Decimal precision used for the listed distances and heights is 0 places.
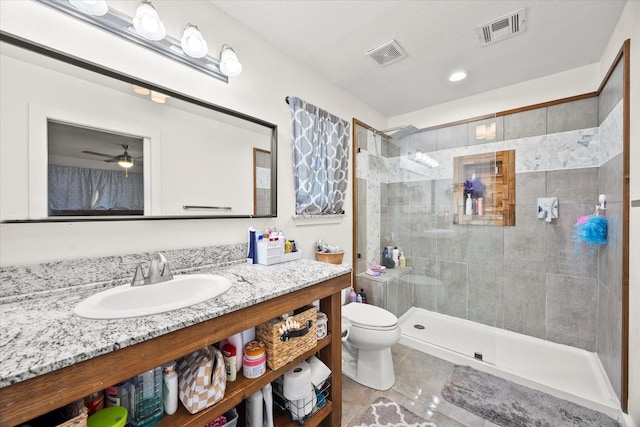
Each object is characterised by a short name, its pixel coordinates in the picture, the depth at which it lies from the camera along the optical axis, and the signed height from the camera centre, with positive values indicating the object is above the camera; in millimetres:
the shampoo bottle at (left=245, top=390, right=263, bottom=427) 1128 -881
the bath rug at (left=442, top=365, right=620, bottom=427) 1480 -1237
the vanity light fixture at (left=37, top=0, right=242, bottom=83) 1030 +827
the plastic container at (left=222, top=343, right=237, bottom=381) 1024 -612
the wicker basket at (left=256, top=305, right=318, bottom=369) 1102 -580
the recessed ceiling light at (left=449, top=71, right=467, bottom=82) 2131 +1177
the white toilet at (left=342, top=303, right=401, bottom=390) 1759 -937
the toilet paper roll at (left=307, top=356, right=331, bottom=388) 1314 -848
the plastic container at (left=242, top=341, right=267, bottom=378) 1045 -625
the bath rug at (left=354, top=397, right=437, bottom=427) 1470 -1242
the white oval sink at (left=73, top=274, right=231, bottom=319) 790 -314
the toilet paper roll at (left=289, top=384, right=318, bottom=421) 1232 -960
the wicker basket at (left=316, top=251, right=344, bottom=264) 1961 -346
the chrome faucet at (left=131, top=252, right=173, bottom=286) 1069 -260
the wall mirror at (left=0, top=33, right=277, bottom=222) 906 +302
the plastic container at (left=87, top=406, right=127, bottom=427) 725 -604
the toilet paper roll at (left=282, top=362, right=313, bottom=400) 1206 -831
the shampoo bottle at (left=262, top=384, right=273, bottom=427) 1154 -878
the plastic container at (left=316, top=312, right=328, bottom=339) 1347 -611
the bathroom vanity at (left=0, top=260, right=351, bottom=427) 539 -338
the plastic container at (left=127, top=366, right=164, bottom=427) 836 -631
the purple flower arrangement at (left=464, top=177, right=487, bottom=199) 2451 +238
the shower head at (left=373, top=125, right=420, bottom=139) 2707 +896
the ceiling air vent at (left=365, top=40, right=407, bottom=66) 1771 +1181
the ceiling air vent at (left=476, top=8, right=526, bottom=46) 1514 +1176
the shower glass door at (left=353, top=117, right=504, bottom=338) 2451 -159
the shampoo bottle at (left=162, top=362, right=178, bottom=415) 874 -614
